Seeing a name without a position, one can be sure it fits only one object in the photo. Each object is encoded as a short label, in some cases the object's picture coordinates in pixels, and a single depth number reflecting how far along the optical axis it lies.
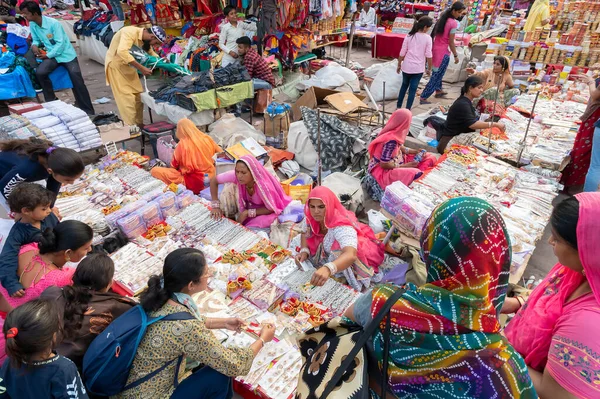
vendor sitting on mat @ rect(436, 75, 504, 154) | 4.87
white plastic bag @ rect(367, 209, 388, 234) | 3.71
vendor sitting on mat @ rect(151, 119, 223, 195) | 4.68
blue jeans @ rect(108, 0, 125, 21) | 9.53
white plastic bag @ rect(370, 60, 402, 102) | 8.20
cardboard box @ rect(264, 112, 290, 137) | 6.23
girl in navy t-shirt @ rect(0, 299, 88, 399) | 1.54
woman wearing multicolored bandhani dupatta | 1.21
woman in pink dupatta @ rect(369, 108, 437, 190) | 4.39
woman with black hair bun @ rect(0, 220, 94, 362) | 2.43
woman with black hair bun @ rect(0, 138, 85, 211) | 3.15
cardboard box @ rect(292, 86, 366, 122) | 6.78
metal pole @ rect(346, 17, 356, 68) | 9.45
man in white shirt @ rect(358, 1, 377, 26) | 12.84
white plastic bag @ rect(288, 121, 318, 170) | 5.52
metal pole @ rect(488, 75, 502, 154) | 4.73
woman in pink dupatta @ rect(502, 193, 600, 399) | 1.35
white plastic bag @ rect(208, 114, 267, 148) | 5.81
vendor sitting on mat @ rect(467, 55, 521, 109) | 6.08
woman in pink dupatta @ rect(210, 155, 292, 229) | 3.73
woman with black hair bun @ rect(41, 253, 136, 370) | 1.88
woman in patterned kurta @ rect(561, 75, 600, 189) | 4.41
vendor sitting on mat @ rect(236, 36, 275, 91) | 6.91
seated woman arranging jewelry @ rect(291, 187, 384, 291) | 3.00
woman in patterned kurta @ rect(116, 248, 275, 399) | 1.79
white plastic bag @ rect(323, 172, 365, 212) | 4.38
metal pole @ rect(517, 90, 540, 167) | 4.51
